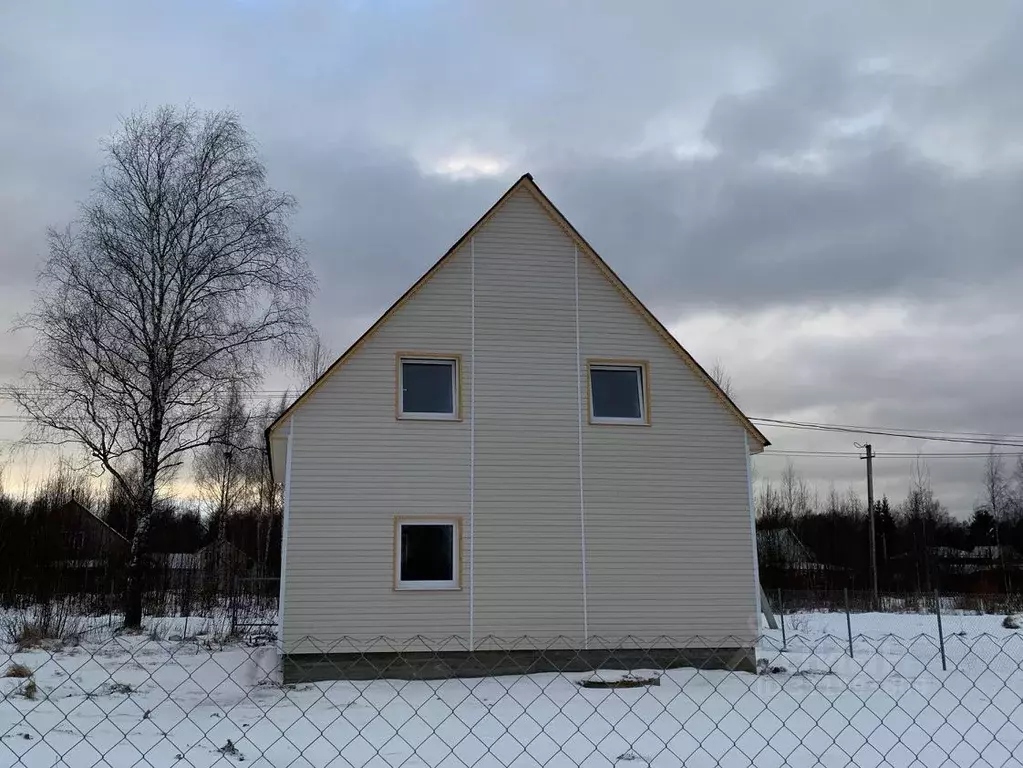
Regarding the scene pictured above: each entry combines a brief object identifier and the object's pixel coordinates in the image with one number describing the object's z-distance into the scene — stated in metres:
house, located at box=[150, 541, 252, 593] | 24.35
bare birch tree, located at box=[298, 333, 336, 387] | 31.02
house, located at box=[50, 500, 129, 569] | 25.23
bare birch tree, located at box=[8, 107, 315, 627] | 17.88
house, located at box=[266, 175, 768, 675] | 12.97
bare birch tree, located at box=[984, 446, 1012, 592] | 50.31
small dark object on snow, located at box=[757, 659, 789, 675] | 13.31
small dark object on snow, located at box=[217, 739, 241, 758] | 6.96
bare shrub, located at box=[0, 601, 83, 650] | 14.64
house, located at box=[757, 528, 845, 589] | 34.34
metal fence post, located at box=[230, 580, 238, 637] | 18.22
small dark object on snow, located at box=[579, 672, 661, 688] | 11.47
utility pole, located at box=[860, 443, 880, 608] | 31.71
